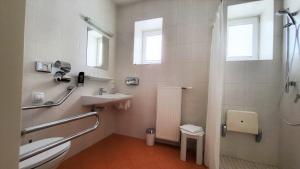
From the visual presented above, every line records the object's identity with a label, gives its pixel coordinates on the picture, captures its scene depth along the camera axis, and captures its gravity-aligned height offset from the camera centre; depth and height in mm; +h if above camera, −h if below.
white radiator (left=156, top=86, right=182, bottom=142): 2170 -445
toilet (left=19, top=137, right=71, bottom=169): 918 -555
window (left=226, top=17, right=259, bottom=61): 2142 +786
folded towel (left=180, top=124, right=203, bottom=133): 1870 -598
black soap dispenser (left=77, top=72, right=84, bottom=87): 1790 +58
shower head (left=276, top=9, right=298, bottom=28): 1494 +823
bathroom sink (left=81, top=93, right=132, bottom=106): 1811 -218
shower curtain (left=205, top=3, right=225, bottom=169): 1466 -107
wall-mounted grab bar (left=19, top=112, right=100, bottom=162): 515 -280
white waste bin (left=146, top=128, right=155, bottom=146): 2268 -877
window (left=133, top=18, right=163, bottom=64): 2623 +864
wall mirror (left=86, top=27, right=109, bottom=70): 2102 +578
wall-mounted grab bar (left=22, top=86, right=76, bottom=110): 1400 -159
